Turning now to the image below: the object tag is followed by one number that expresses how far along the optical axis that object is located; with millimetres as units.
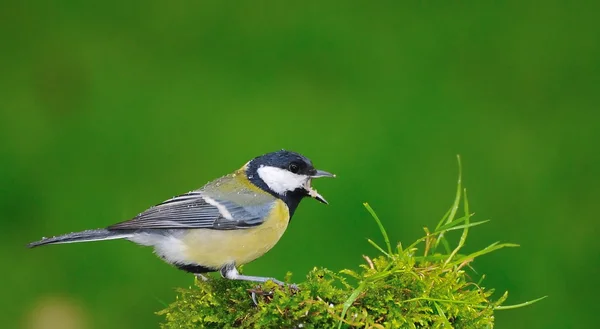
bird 3894
